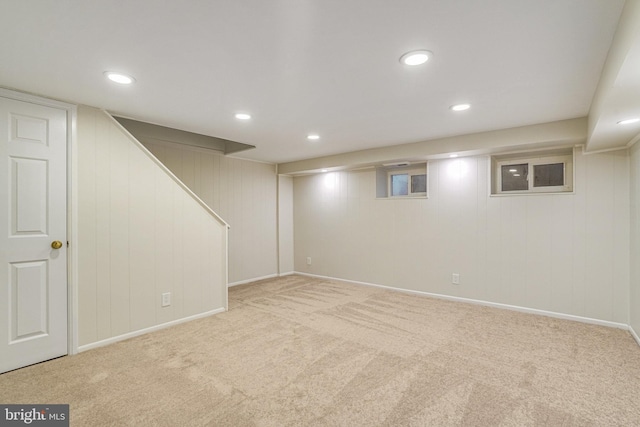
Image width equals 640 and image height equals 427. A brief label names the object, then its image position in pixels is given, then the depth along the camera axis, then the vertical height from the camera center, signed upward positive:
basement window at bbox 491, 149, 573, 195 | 3.56 +0.50
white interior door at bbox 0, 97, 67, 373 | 2.33 -0.13
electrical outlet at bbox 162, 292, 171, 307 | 3.22 -0.88
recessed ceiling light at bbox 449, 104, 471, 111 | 2.69 +0.95
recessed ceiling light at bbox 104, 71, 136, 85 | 2.10 +0.97
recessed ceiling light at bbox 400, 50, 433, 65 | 1.80 +0.95
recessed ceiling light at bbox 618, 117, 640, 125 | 2.22 +0.67
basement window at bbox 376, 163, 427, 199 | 4.62 +0.52
